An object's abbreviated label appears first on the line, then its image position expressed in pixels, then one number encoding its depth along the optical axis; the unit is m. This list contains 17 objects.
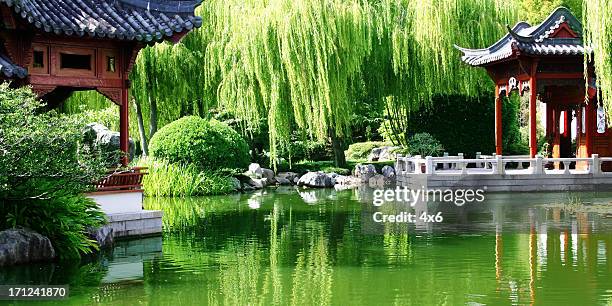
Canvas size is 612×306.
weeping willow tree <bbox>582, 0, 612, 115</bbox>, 14.16
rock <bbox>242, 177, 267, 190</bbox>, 22.27
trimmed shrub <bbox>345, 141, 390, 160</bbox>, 28.95
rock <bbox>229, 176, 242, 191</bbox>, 21.52
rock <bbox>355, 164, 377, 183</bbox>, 23.33
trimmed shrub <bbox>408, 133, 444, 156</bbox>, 23.92
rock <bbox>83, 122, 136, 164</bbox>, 16.94
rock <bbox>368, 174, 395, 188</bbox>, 22.91
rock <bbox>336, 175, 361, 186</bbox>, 22.97
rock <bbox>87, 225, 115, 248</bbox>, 11.23
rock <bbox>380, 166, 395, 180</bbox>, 23.83
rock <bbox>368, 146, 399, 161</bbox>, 27.69
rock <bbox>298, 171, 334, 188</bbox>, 22.73
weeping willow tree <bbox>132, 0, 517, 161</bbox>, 20.62
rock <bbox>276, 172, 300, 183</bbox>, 24.12
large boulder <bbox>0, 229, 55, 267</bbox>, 9.84
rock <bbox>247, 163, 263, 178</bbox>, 23.23
